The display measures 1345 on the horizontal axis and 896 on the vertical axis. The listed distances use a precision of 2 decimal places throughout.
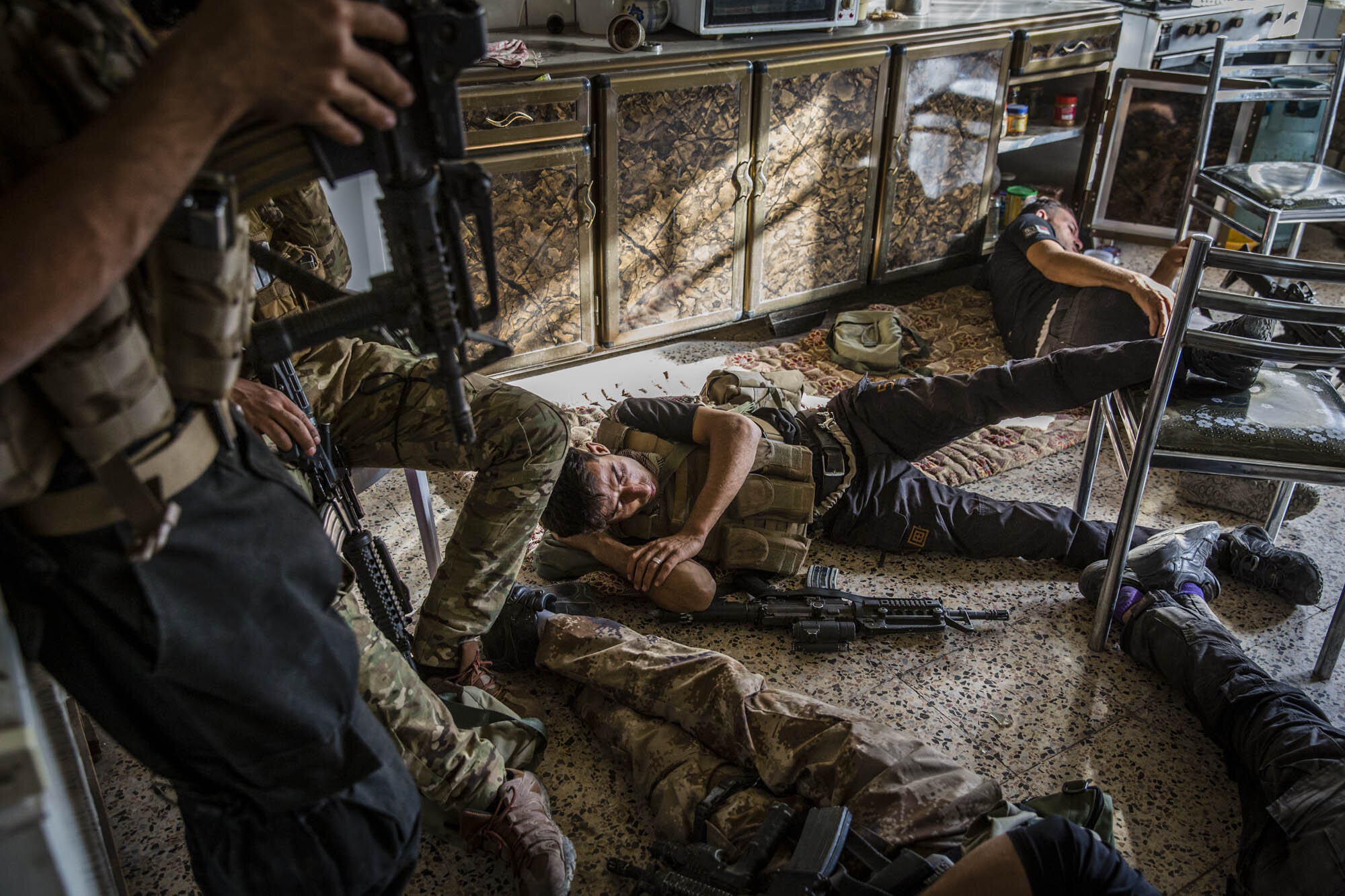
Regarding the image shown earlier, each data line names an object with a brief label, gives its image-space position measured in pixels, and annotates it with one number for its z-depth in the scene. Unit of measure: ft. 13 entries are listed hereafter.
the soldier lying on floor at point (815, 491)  7.30
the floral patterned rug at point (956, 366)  9.62
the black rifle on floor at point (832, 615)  7.07
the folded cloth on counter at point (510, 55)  9.10
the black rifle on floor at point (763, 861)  4.44
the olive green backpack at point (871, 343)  11.60
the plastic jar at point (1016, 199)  13.43
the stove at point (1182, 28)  13.69
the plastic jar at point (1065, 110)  13.48
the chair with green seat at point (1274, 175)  9.98
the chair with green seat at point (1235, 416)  5.60
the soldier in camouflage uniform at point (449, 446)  6.06
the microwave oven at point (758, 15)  10.54
